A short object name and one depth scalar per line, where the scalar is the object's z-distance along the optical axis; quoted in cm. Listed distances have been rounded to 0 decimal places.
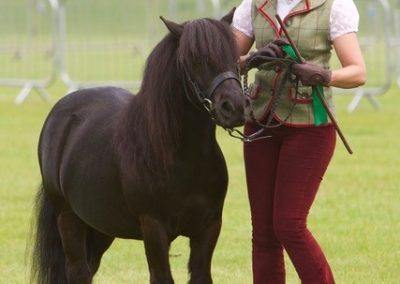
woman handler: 1217
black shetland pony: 1176
